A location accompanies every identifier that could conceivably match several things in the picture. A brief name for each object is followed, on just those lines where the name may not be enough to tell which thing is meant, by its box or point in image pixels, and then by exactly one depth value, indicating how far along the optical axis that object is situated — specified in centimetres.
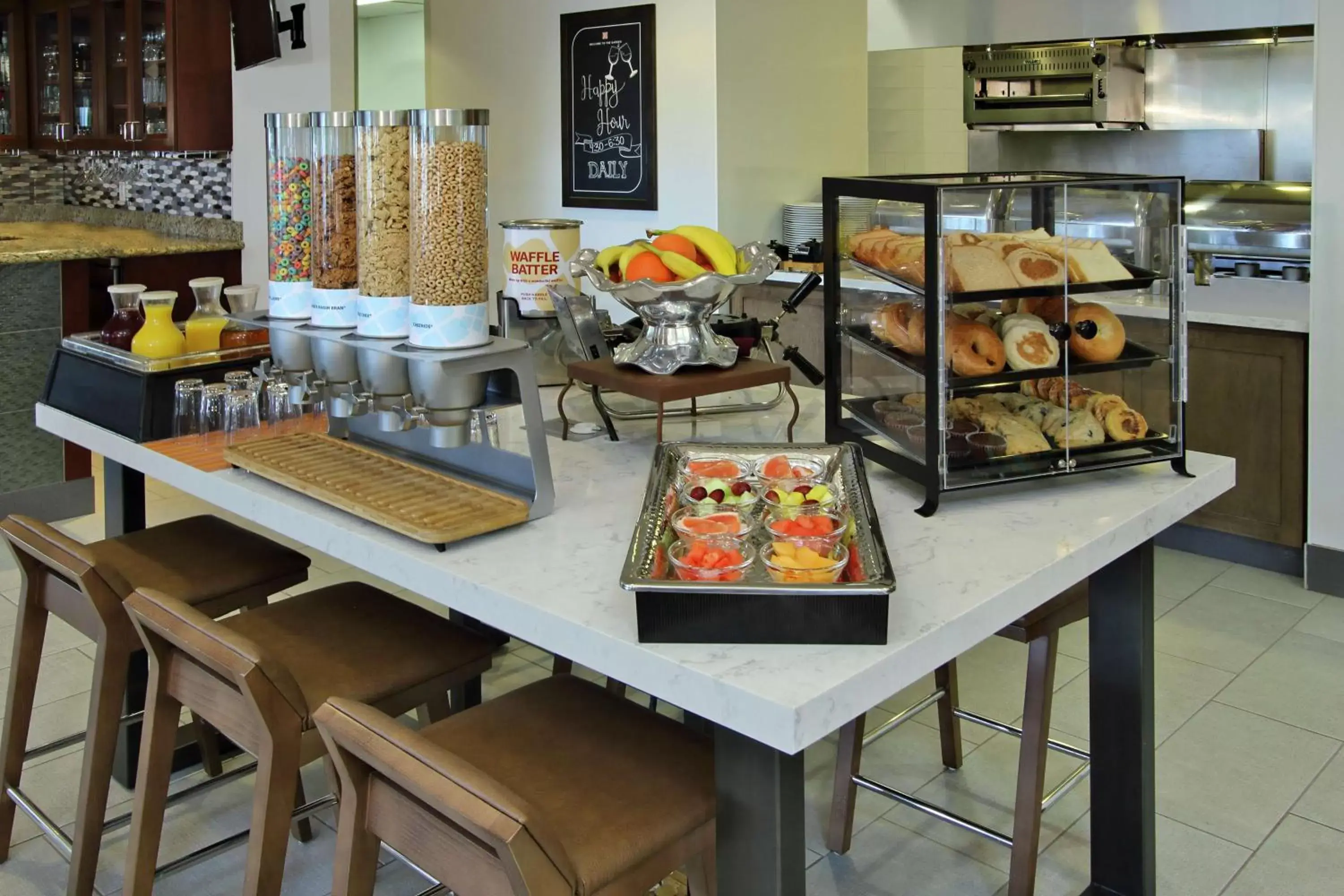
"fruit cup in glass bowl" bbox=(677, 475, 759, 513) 171
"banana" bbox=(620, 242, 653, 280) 238
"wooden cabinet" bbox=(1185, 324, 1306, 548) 413
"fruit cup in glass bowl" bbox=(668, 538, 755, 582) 147
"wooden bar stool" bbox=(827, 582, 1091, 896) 223
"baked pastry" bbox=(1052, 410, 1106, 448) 202
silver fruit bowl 224
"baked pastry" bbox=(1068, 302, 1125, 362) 202
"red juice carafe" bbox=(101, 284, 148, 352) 263
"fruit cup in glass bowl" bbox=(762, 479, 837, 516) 168
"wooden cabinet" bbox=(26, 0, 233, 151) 659
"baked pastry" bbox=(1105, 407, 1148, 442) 205
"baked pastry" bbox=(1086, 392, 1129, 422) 206
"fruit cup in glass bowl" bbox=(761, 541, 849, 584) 146
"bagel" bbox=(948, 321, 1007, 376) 193
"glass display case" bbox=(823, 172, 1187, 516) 192
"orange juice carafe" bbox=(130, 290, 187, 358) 251
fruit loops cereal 211
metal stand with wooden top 219
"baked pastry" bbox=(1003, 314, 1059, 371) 198
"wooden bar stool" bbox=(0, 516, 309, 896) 214
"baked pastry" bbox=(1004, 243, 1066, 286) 196
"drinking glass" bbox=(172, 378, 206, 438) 240
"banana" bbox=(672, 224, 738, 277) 242
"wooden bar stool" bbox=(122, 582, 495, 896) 173
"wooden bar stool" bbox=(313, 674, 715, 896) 133
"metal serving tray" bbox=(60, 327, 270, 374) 244
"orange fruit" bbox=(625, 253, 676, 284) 233
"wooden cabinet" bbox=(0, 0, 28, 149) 726
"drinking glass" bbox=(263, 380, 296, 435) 230
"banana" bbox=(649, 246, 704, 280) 233
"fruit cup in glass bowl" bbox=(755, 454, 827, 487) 190
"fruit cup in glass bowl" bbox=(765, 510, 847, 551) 153
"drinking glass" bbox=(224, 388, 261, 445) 230
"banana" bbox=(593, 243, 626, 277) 243
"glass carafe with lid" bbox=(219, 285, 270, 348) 237
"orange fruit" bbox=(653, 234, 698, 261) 241
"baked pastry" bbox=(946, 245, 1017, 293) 191
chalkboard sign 550
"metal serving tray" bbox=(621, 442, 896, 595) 142
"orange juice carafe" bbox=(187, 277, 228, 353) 261
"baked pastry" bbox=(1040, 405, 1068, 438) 204
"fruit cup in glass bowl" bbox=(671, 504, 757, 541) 156
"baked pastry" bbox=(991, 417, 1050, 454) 199
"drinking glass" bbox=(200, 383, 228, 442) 239
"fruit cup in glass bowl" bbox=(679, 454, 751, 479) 189
